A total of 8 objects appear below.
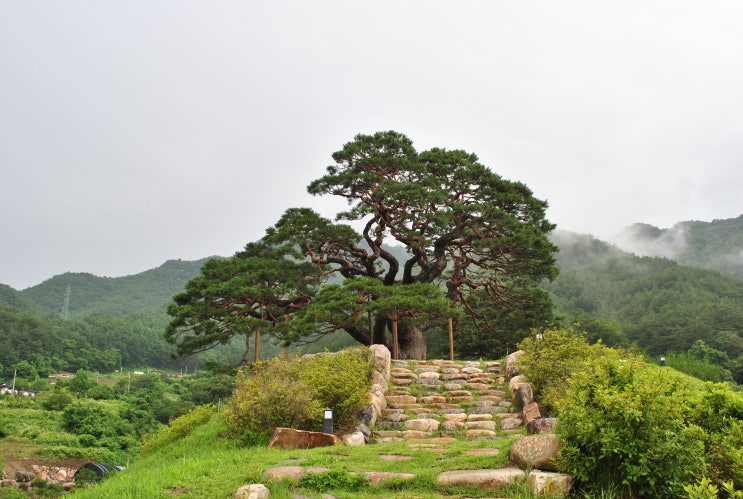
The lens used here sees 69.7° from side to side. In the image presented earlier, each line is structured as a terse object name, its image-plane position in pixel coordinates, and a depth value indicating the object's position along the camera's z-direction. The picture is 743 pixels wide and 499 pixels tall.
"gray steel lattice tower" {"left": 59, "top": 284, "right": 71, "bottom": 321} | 94.03
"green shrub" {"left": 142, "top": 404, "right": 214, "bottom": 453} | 10.23
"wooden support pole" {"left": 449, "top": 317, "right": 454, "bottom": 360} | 15.94
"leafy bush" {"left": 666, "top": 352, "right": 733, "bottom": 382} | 15.23
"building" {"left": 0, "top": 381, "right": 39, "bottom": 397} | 50.80
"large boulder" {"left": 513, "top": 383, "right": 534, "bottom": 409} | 9.08
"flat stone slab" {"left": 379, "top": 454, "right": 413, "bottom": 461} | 6.06
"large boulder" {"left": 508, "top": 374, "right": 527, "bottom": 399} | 9.72
